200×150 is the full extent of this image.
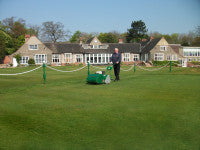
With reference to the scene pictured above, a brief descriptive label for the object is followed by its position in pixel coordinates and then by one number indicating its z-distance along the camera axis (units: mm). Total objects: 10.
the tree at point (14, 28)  65750
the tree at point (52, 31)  72438
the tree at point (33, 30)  77406
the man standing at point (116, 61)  13078
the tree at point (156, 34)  95662
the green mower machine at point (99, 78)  11203
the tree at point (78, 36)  88050
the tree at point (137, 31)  79375
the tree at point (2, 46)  49344
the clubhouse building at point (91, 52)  49812
